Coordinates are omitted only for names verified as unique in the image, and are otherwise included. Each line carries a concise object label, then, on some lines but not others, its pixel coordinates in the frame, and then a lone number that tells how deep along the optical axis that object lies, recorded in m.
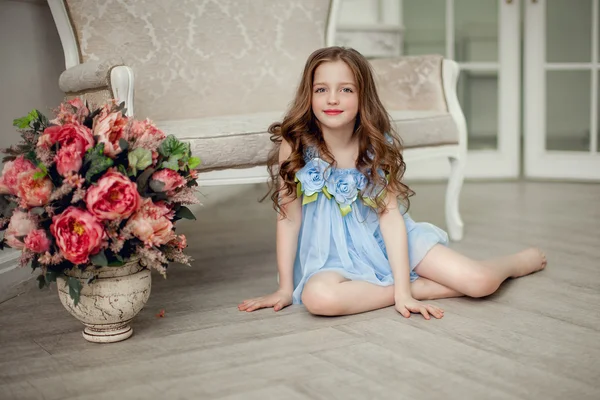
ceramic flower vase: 1.67
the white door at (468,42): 4.30
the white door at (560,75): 4.24
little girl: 1.93
